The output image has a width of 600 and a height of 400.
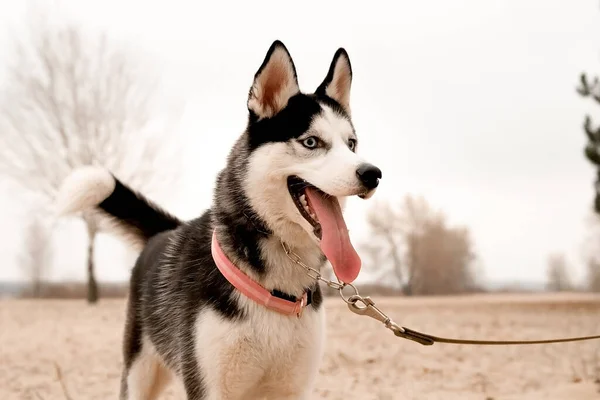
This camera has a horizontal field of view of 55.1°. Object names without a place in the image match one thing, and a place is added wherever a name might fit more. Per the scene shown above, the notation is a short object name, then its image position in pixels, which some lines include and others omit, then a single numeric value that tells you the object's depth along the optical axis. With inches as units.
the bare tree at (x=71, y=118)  716.7
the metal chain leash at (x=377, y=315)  120.0
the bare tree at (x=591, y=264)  1048.2
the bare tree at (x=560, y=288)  1045.4
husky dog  109.7
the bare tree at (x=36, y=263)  1035.0
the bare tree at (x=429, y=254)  983.6
